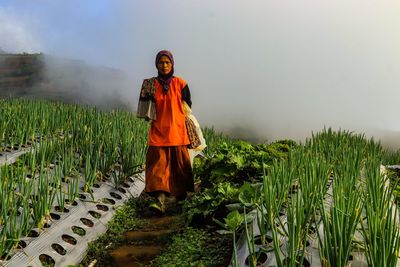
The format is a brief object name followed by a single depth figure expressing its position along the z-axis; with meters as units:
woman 4.27
